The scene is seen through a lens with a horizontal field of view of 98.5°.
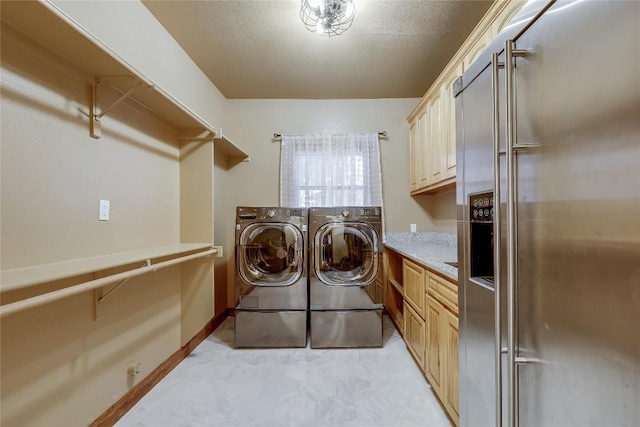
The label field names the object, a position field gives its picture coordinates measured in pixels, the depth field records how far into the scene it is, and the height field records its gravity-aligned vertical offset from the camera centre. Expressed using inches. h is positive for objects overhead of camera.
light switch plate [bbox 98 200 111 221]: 57.8 +1.6
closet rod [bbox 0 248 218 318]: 30.5 -10.0
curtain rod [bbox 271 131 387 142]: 127.7 +37.9
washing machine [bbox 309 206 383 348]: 95.7 -24.7
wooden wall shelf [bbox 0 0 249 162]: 36.9 +27.8
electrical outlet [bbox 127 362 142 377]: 66.3 -36.9
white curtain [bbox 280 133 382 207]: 124.3 +21.7
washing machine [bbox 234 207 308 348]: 95.7 -24.8
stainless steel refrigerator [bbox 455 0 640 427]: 19.1 +0.4
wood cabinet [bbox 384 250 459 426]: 56.6 -27.4
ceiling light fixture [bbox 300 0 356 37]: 69.3 +54.1
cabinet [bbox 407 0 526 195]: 61.4 +34.3
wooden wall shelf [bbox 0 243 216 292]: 33.0 -7.7
